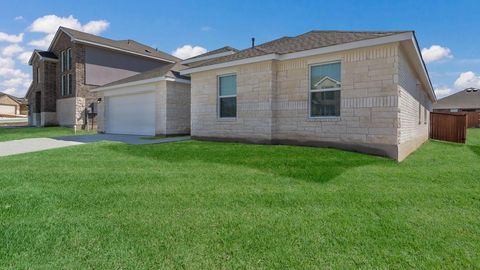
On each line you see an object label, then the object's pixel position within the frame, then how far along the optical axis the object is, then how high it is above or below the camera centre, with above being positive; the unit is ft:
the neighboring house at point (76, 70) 67.67 +15.23
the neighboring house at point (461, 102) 132.26 +13.63
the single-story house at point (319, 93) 24.32 +3.78
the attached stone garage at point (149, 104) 45.01 +4.23
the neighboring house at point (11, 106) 178.81 +14.38
